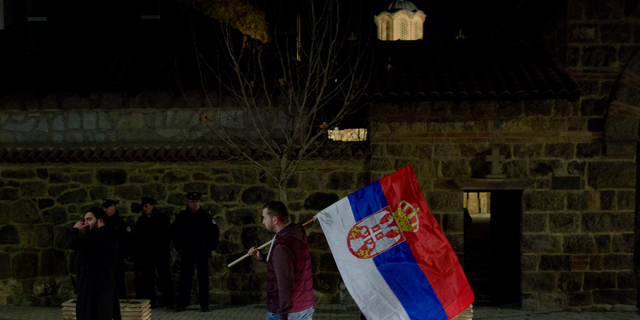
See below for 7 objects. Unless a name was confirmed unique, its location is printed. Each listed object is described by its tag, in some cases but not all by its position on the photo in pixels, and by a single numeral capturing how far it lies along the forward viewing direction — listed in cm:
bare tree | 792
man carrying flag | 386
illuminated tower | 5266
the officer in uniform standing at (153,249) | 802
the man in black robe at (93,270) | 542
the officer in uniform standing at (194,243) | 786
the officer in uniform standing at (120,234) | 707
